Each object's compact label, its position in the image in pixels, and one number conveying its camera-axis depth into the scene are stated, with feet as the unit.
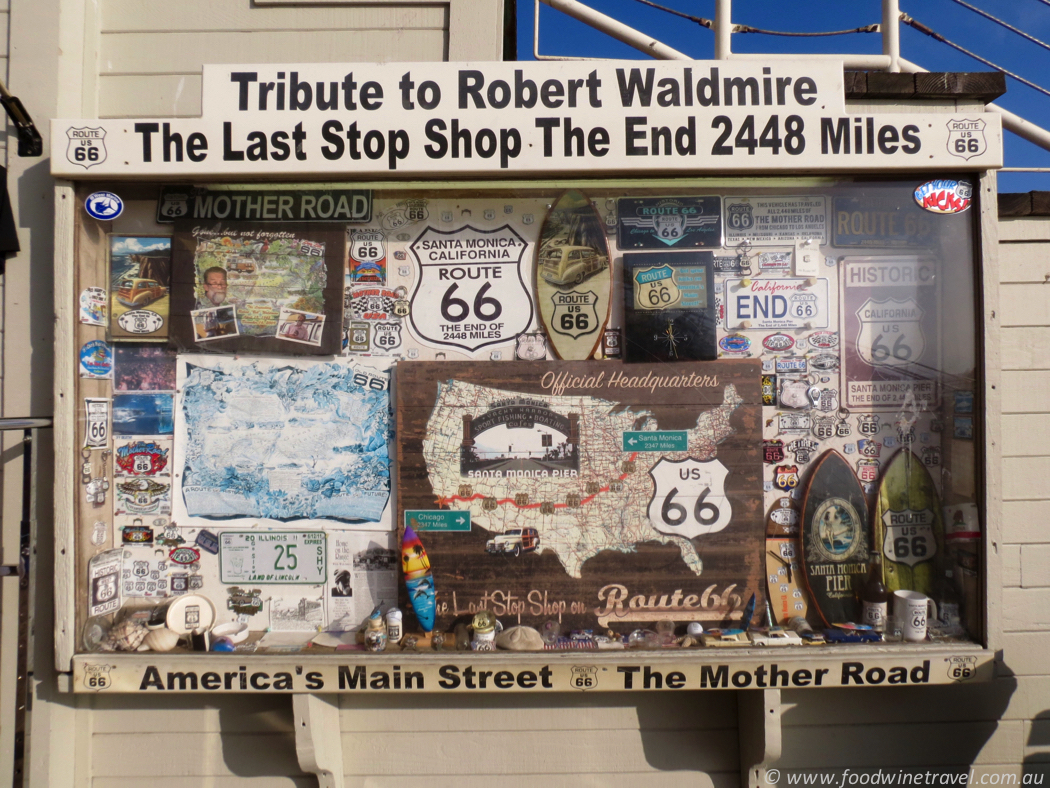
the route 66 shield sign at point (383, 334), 7.23
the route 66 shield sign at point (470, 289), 7.21
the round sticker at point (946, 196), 6.69
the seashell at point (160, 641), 6.86
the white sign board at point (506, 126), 6.51
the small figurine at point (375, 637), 6.76
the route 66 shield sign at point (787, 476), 7.22
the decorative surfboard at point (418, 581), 6.96
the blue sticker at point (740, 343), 7.16
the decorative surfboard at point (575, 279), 7.13
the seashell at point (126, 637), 6.90
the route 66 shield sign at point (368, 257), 7.22
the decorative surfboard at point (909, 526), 7.12
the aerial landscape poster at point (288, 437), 7.21
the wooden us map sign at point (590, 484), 7.07
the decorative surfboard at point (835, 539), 7.11
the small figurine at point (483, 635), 6.84
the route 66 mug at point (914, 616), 6.76
